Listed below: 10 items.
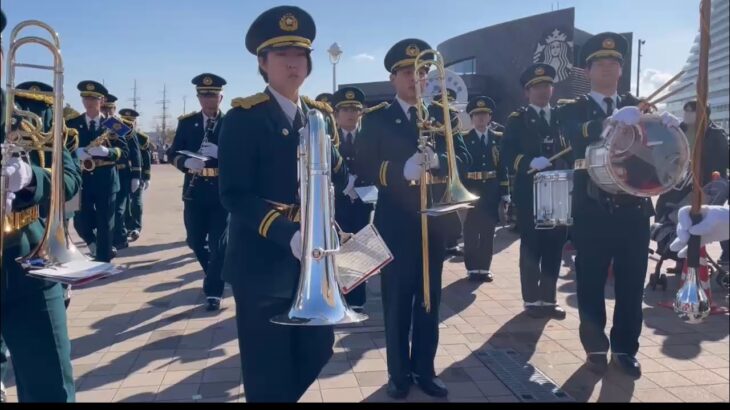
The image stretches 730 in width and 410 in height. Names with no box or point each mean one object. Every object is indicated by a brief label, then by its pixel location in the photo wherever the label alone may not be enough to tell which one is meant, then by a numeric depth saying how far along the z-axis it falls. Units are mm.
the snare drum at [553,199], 4539
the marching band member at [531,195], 5934
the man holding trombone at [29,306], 2584
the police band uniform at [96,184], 7797
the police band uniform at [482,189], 7730
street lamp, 13312
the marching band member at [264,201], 2781
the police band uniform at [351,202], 6047
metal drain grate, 4051
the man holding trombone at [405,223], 4039
